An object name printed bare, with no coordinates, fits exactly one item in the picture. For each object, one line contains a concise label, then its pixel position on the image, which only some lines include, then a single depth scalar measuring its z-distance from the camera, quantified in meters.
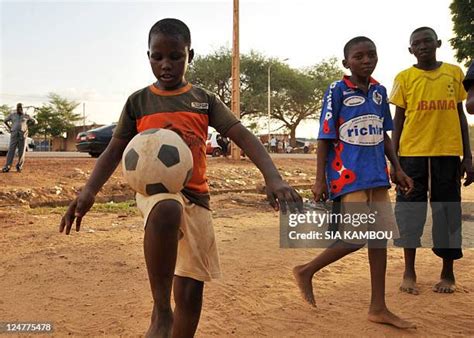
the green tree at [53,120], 47.12
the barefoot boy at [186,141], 2.18
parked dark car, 14.50
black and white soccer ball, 2.01
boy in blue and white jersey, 2.88
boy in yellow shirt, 3.55
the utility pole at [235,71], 13.62
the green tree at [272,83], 38.38
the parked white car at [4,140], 17.89
